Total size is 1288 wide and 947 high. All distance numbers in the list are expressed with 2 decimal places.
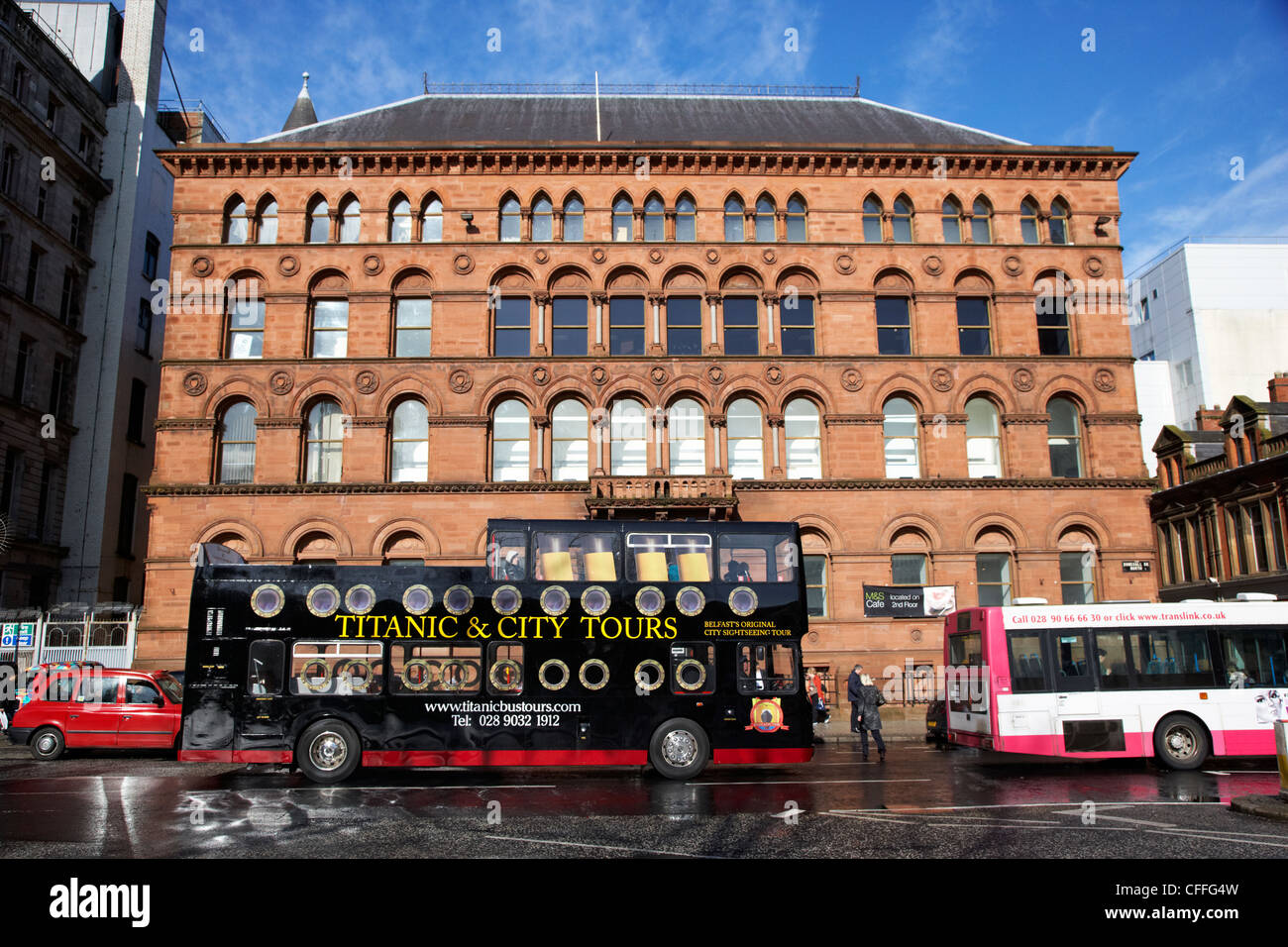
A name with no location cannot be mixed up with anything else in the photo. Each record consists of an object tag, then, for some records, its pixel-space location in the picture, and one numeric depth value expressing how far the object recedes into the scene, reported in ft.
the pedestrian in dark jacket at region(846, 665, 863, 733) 64.95
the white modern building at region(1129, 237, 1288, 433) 172.55
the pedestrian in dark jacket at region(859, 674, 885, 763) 60.54
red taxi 63.21
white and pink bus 53.42
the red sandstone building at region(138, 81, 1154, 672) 92.73
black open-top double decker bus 48.73
